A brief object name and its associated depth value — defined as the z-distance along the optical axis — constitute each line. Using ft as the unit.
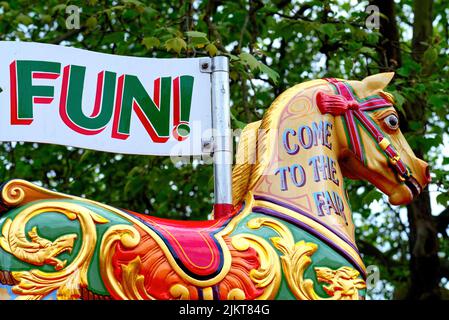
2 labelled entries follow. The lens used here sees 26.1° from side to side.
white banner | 13.71
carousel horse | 12.34
